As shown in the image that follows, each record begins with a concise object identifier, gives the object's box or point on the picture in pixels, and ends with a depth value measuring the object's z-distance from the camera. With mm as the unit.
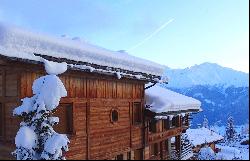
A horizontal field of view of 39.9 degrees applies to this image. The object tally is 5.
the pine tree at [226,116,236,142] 96125
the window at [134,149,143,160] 16797
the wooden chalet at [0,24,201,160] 10859
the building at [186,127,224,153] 46950
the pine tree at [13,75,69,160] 8188
